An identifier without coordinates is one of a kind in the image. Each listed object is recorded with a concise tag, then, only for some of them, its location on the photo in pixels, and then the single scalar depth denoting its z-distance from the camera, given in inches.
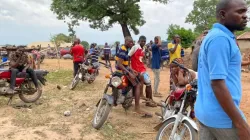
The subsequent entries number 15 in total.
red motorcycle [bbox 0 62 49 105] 250.4
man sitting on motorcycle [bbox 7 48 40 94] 251.1
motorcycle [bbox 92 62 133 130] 194.7
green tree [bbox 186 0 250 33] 2075.5
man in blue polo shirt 68.4
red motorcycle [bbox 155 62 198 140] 132.0
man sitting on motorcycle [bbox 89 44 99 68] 396.8
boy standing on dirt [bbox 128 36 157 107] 236.2
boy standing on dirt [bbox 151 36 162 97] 317.1
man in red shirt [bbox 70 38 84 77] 410.0
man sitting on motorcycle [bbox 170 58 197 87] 185.0
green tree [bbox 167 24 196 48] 993.5
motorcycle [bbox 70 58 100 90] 363.7
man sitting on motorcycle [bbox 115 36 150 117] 223.1
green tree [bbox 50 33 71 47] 2166.5
